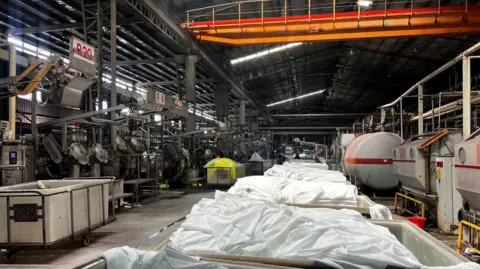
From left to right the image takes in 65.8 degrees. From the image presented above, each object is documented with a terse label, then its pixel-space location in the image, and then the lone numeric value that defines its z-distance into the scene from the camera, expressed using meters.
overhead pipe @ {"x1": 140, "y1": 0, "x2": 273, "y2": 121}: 11.09
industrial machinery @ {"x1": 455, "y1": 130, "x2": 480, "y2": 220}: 5.13
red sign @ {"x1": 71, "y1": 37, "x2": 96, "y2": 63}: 7.17
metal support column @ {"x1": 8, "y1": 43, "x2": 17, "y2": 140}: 8.91
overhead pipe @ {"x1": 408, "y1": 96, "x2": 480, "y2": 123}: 6.86
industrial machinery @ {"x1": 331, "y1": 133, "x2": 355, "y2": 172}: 15.88
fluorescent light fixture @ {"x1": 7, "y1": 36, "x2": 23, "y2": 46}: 13.17
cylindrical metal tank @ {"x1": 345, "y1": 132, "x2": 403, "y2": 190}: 11.46
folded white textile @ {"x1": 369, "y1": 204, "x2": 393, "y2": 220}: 3.60
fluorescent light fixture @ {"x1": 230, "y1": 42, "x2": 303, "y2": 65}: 17.95
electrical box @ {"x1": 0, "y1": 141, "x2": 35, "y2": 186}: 7.97
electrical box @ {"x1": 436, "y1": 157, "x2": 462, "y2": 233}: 7.25
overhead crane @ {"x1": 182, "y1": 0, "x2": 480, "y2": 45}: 11.33
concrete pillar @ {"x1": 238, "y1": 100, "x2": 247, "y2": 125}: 22.47
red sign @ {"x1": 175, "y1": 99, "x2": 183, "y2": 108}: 11.55
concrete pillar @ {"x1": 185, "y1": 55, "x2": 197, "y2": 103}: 14.51
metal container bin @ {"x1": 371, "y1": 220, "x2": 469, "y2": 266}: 2.31
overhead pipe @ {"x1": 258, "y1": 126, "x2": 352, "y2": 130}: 30.17
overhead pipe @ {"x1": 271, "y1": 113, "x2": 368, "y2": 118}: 30.07
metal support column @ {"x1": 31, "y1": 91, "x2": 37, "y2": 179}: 8.49
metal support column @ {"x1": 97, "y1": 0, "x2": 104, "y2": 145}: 10.14
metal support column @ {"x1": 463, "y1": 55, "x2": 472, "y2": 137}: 6.25
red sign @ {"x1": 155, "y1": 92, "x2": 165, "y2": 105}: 9.81
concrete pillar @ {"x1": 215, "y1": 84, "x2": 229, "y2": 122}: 19.44
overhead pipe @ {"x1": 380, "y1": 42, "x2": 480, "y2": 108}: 5.83
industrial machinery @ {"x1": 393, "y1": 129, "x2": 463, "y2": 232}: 7.28
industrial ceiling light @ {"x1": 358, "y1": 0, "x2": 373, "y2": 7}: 11.76
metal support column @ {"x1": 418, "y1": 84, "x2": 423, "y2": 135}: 9.43
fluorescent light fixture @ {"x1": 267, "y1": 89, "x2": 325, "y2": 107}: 34.03
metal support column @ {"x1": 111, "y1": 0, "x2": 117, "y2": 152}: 10.08
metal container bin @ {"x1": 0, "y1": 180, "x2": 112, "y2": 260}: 5.66
